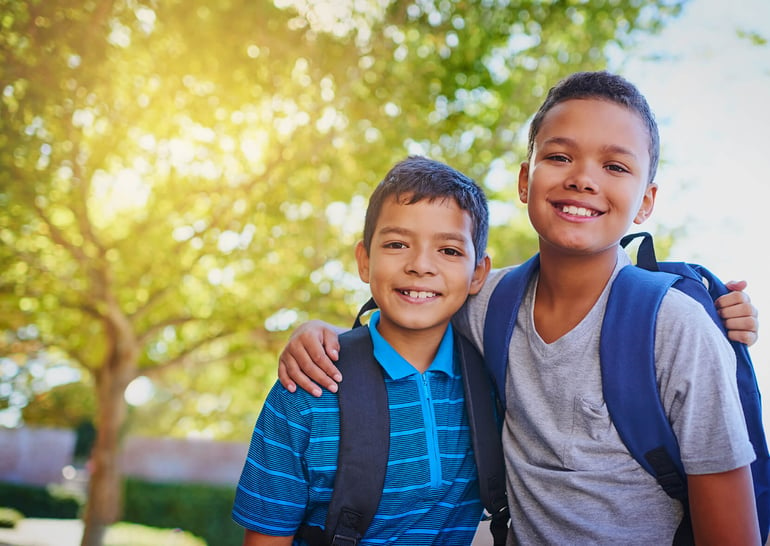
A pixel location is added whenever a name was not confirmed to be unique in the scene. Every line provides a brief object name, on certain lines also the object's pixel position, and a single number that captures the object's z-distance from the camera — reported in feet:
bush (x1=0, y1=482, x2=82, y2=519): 43.39
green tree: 17.85
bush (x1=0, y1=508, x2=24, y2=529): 34.35
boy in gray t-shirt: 5.03
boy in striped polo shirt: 5.94
